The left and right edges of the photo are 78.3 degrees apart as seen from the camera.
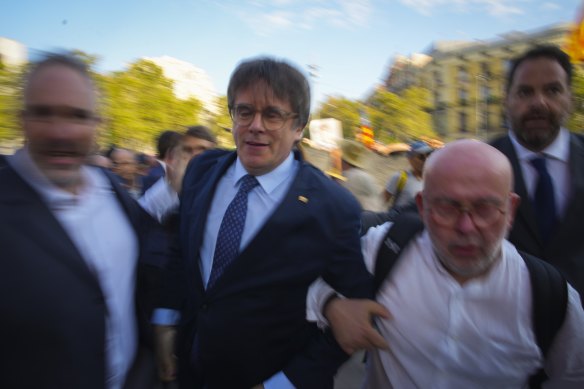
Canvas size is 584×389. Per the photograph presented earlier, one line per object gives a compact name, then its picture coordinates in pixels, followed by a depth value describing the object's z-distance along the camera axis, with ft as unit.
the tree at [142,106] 69.67
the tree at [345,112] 91.86
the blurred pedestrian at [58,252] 3.65
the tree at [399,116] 87.42
